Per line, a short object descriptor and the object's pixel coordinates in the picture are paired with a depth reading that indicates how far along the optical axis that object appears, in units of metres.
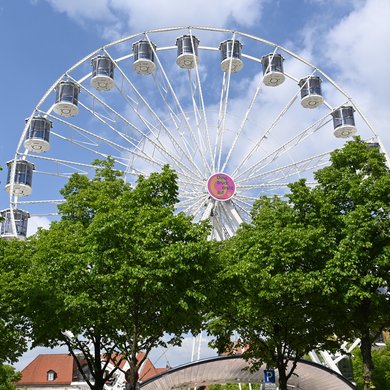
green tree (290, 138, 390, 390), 18.89
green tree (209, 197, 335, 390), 19.70
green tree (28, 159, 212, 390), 17.19
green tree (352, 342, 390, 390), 36.84
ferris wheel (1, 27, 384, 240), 36.12
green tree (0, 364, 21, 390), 42.08
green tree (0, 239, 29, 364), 20.22
